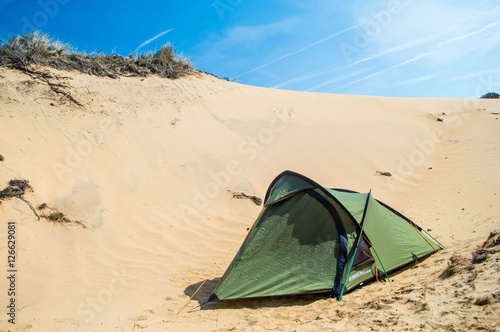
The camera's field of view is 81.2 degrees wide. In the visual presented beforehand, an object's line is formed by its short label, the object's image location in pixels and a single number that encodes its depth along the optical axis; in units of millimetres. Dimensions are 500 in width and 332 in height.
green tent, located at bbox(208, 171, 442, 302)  3553
